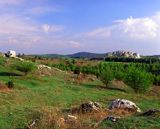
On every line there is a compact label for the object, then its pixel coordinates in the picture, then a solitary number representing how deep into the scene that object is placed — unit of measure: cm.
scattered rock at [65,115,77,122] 540
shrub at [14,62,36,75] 1369
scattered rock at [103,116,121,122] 521
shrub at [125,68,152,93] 1316
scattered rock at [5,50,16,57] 1910
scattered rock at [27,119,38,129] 517
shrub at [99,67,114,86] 1389
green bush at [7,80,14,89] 1044
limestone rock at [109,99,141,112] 706
